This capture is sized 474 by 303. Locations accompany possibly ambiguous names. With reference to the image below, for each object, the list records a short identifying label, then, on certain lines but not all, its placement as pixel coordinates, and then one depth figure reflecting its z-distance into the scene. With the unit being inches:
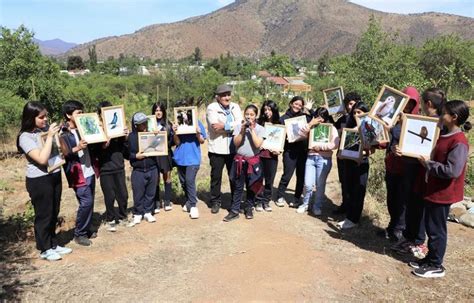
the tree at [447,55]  1056.8
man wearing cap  218.1
